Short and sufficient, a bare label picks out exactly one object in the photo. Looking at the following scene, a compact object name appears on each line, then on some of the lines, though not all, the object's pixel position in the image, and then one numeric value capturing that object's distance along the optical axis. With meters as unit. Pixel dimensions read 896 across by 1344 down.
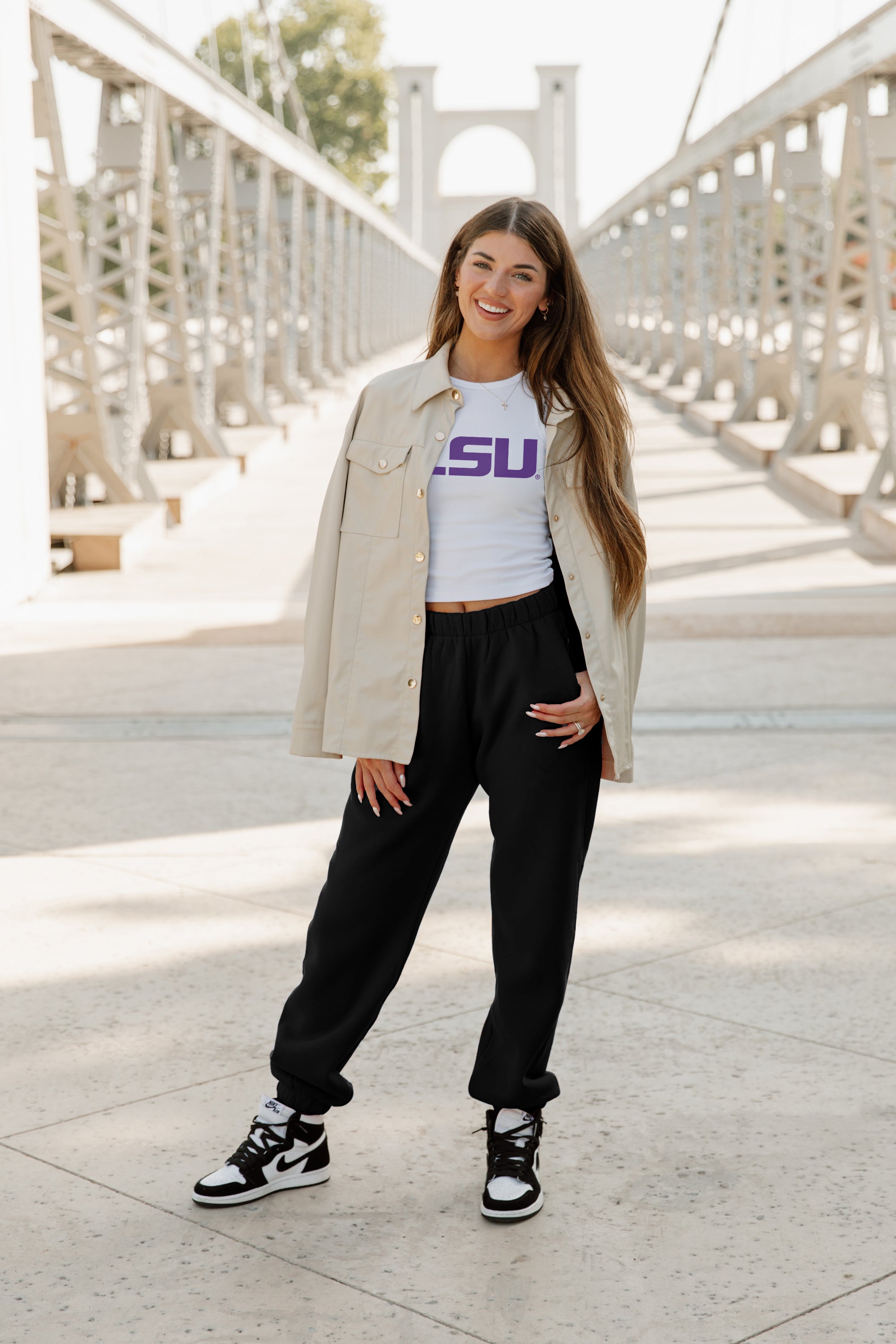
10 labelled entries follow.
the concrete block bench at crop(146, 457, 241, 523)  13.24
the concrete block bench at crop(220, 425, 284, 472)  17.14
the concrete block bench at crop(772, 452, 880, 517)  13.41
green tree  90.06
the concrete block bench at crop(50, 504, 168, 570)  10.65
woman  2.52
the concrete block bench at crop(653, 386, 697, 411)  25.59
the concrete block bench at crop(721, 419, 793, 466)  17.58
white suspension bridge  9.84
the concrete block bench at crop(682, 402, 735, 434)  21.55
